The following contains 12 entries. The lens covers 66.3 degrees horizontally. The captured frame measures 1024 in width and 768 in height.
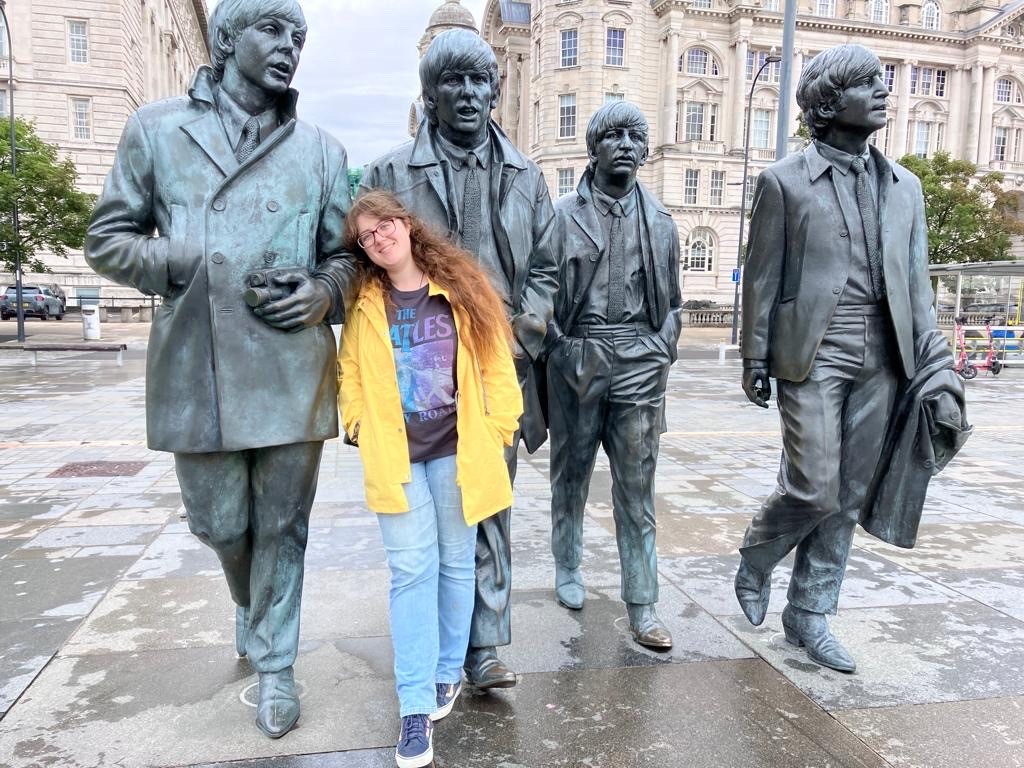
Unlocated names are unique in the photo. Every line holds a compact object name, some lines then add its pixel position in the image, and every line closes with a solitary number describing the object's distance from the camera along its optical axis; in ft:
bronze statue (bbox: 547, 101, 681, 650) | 11.64
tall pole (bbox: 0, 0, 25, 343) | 65.82
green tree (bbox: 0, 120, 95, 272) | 66.39
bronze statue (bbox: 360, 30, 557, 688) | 9.81
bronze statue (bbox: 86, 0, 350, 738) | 8.35
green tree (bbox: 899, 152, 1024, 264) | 96.68
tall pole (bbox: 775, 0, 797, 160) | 38.70
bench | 48.59
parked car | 99.76
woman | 8.57
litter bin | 71.67
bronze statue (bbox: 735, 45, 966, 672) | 10.55
